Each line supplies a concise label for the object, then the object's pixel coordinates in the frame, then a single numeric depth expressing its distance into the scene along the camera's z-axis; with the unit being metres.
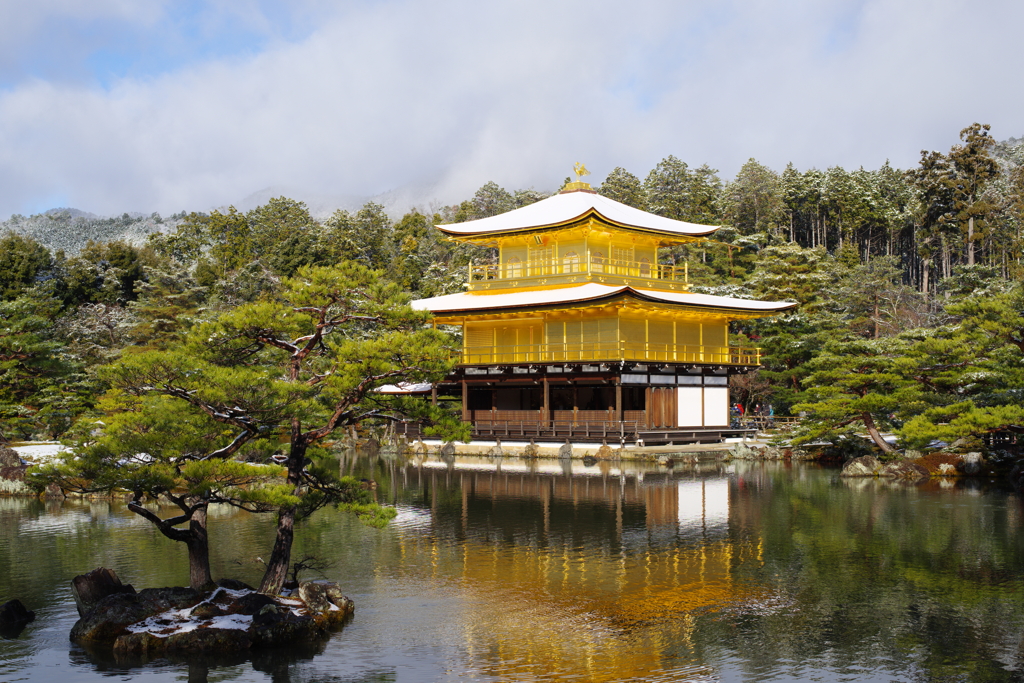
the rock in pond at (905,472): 28.08
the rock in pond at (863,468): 28.70
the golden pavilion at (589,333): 37.03
